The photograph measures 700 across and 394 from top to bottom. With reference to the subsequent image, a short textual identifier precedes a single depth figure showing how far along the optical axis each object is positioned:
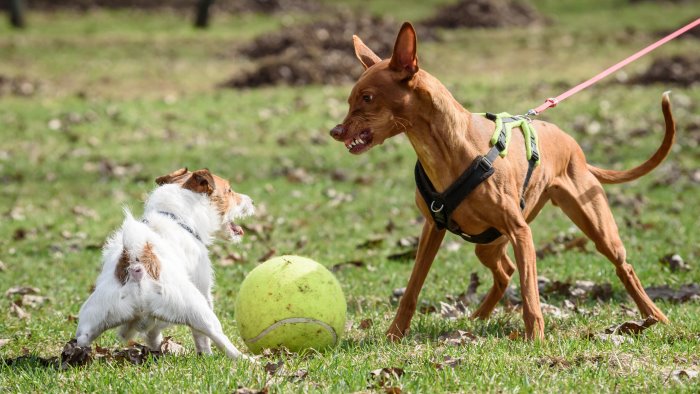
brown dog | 10.34
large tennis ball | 10.59
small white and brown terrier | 10.09
